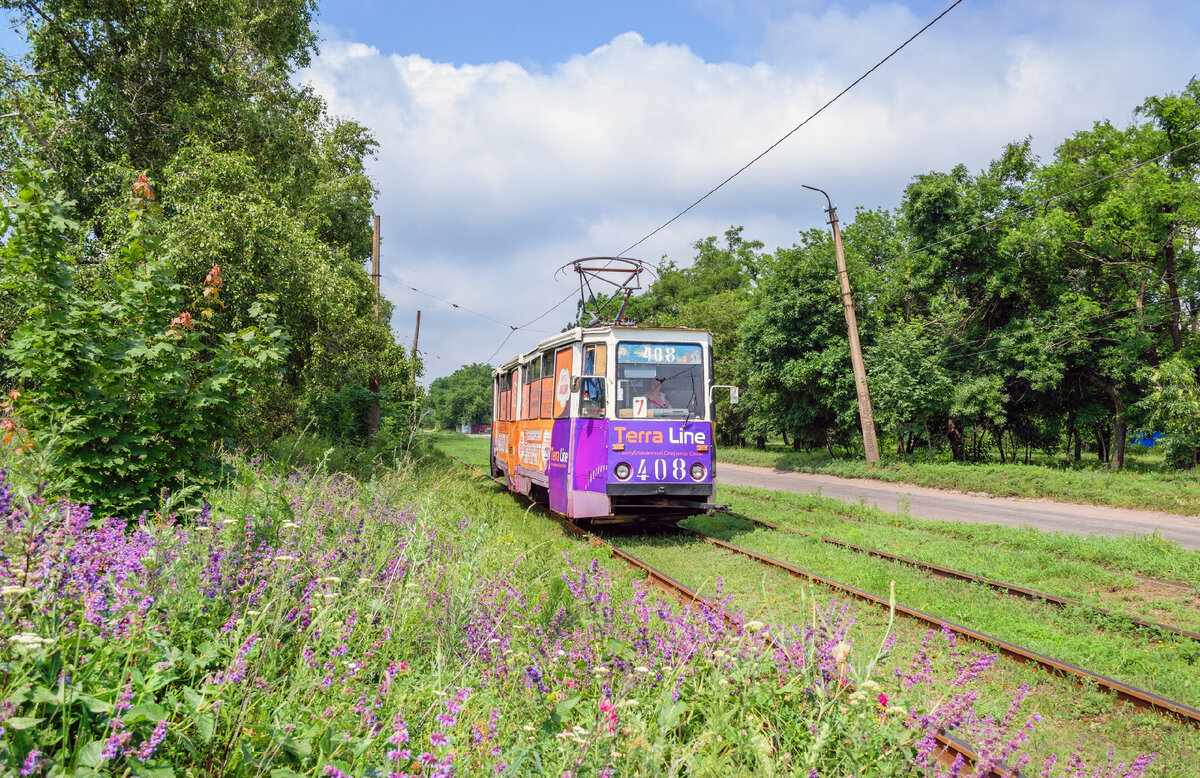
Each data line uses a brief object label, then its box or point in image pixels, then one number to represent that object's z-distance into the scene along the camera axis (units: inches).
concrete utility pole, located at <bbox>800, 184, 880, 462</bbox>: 876.1
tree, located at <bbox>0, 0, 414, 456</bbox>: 505.7
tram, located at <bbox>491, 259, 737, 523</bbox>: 397.7
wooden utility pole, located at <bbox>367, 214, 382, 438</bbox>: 962.7
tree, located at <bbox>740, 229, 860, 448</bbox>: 1127.0
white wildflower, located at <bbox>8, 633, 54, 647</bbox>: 77.9
